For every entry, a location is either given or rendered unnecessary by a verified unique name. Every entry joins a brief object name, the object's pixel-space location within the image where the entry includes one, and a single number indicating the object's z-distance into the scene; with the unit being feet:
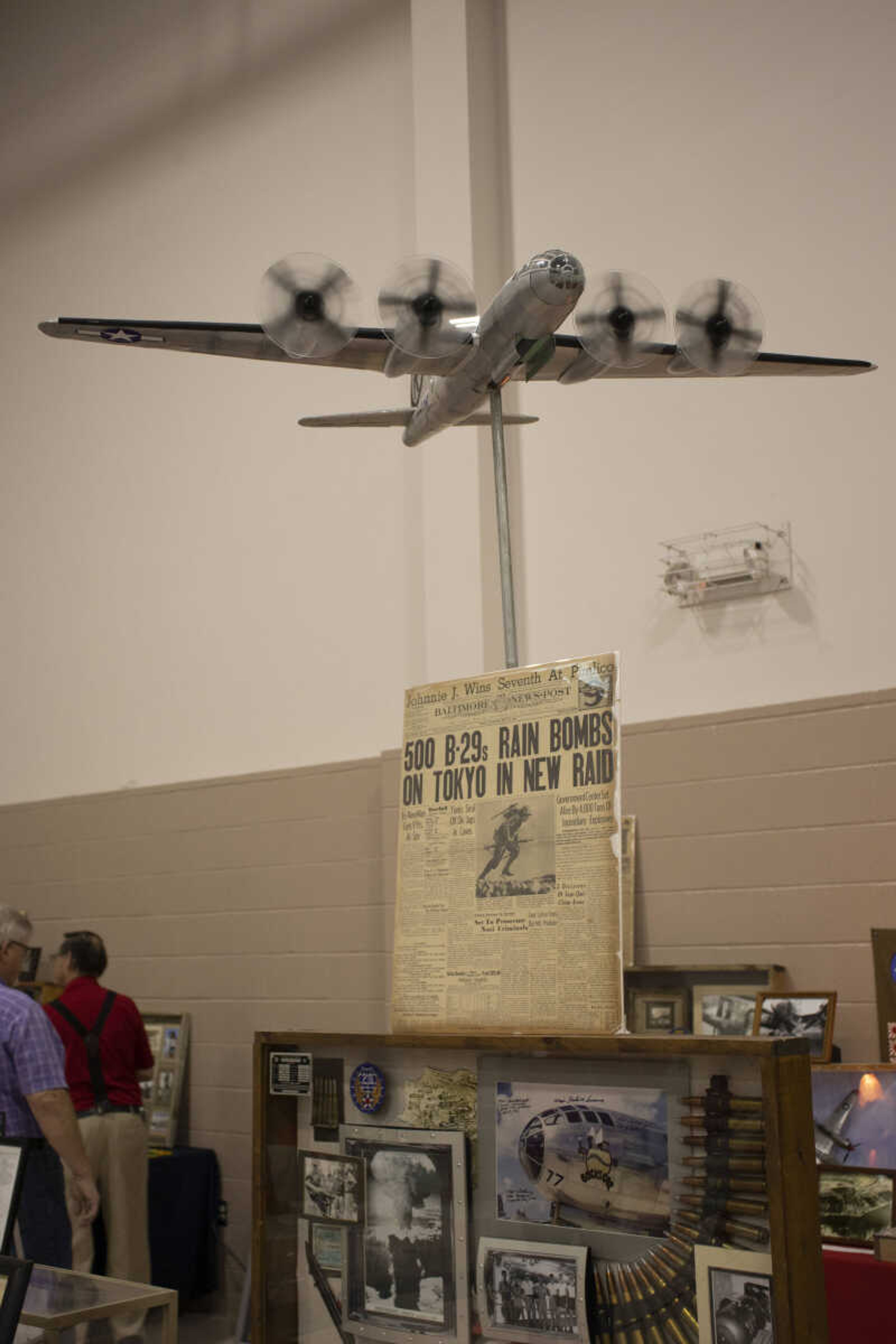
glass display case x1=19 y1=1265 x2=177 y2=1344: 6.68
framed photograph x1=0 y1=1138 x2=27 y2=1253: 7.41
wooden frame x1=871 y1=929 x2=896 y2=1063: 11.70
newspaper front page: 6.77
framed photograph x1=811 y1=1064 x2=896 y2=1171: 9.48
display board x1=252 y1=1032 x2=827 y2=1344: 5.85
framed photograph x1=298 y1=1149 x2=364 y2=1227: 7.20
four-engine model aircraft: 8.32
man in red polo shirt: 16.34
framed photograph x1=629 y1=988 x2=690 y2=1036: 14.38
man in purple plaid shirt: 10.80
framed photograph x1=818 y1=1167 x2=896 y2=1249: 9.39
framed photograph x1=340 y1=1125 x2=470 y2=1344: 6.73
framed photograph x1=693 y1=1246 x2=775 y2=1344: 5.74
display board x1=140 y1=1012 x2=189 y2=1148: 19.58
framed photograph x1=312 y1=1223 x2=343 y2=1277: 7.22
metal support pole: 8.04
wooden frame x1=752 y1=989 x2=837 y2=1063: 12.68
